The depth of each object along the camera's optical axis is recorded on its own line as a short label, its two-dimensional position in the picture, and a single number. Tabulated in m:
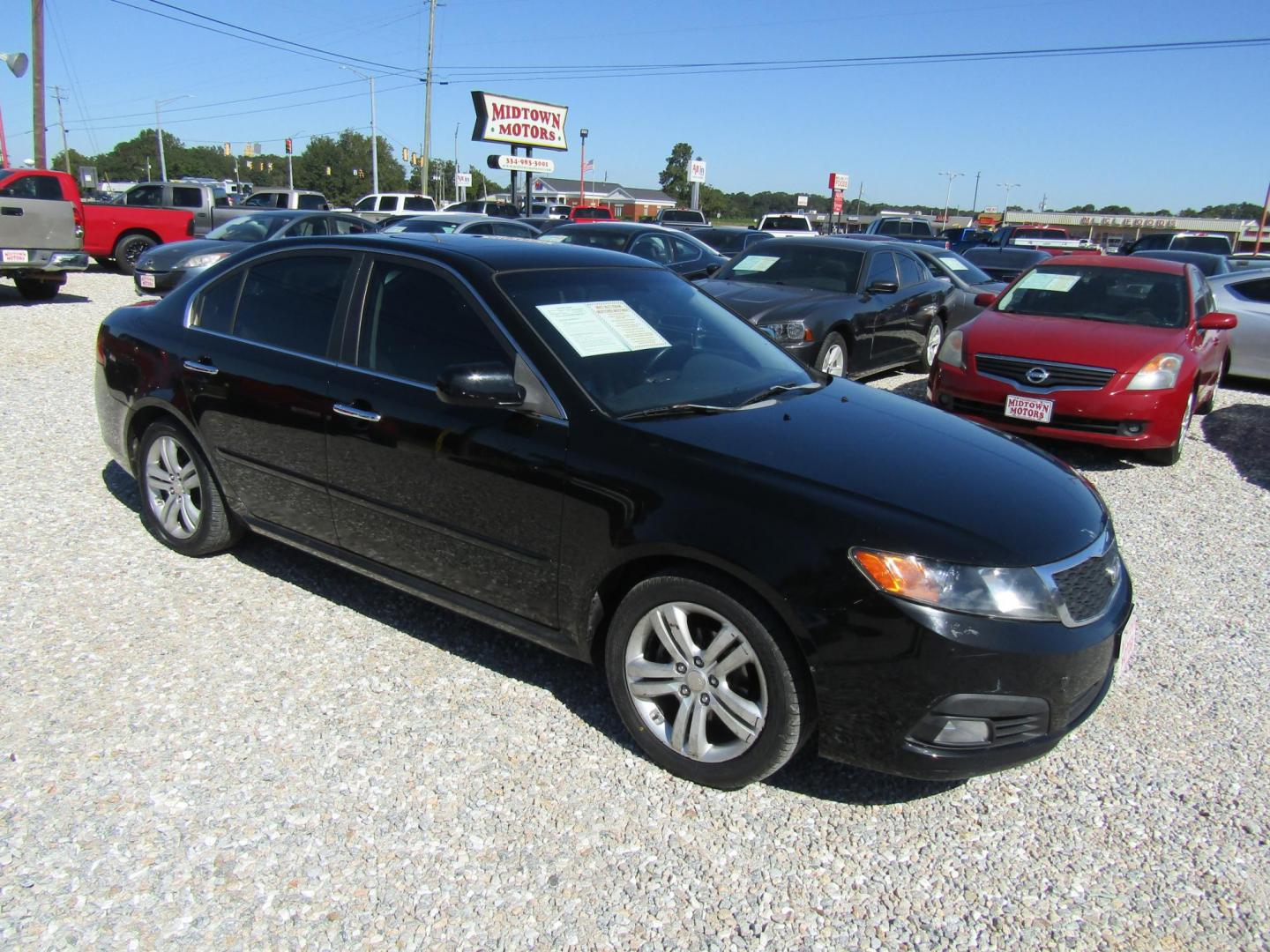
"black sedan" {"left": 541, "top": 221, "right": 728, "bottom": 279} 12.28
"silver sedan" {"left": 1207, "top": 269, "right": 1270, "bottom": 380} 10.49
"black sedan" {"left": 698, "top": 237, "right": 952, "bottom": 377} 8.36
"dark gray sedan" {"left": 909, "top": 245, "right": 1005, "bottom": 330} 11.27
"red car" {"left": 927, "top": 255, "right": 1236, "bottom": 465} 6.54
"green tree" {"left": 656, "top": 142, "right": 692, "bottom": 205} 128.75
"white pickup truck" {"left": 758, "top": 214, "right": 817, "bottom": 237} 30.16
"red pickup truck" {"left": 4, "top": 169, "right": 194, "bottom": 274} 17.62
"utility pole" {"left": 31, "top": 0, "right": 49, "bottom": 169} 23.91
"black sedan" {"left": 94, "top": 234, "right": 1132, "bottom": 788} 2.55
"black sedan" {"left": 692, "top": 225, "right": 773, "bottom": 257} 22.58
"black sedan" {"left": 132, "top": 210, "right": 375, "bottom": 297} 12.39
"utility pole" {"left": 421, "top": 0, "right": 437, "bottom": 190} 40.25
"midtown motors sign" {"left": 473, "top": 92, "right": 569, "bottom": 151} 31.05
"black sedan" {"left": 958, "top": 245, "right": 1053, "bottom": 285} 17.34
